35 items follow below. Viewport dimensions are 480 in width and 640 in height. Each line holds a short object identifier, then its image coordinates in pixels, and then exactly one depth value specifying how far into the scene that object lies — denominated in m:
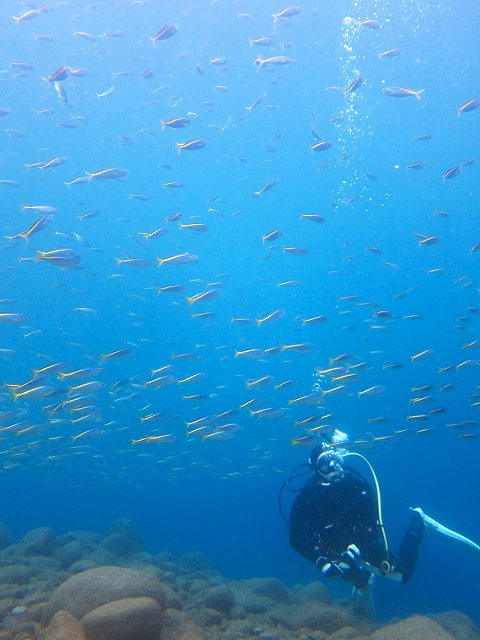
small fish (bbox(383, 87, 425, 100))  11.39
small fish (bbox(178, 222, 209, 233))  12.06
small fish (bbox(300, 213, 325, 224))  12.44
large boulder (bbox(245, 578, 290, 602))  11.63
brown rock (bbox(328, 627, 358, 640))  7.60
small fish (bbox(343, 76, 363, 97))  12.40
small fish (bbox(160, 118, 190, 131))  10.92
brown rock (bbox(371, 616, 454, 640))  6.50
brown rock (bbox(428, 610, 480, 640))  9.77
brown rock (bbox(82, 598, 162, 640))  5.71
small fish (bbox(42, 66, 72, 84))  10.56
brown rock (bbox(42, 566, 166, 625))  6.40
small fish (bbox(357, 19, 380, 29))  13.68
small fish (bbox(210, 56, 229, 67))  14.74
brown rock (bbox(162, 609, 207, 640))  6.30
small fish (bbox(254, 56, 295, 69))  11.76
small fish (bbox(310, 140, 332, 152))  12.69
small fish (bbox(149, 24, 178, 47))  10.87
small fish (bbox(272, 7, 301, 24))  12.94
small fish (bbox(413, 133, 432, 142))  15.45
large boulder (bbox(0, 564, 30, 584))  9.78
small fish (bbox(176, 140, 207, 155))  11.16
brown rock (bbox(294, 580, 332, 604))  11.54
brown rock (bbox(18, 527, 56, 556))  12.67
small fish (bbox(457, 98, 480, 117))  11.59
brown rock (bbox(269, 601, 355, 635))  8.59
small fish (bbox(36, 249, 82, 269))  8.72
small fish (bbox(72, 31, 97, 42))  14.52
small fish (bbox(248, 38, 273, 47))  13.32
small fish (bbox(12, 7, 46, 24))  12.45
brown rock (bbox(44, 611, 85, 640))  5.44
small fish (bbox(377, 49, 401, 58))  13.67
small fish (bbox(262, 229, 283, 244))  11.94
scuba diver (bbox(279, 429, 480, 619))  6.29
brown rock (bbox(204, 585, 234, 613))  9.26
